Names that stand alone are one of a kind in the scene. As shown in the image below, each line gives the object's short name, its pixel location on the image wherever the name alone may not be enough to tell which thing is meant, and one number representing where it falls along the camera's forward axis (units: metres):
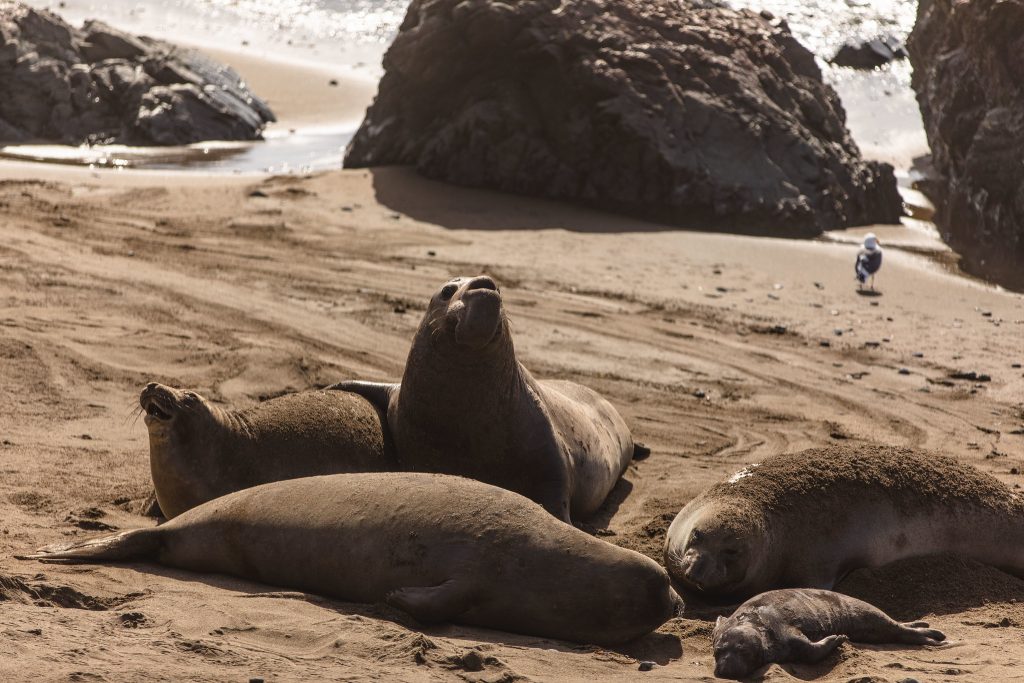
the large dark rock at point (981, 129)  28.78
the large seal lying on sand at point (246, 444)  11.20
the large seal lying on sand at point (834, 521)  10.57
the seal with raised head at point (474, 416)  11.86
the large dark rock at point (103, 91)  36.66
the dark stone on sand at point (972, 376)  19.14
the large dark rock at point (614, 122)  29.67
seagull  23.97
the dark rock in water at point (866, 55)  46.84
